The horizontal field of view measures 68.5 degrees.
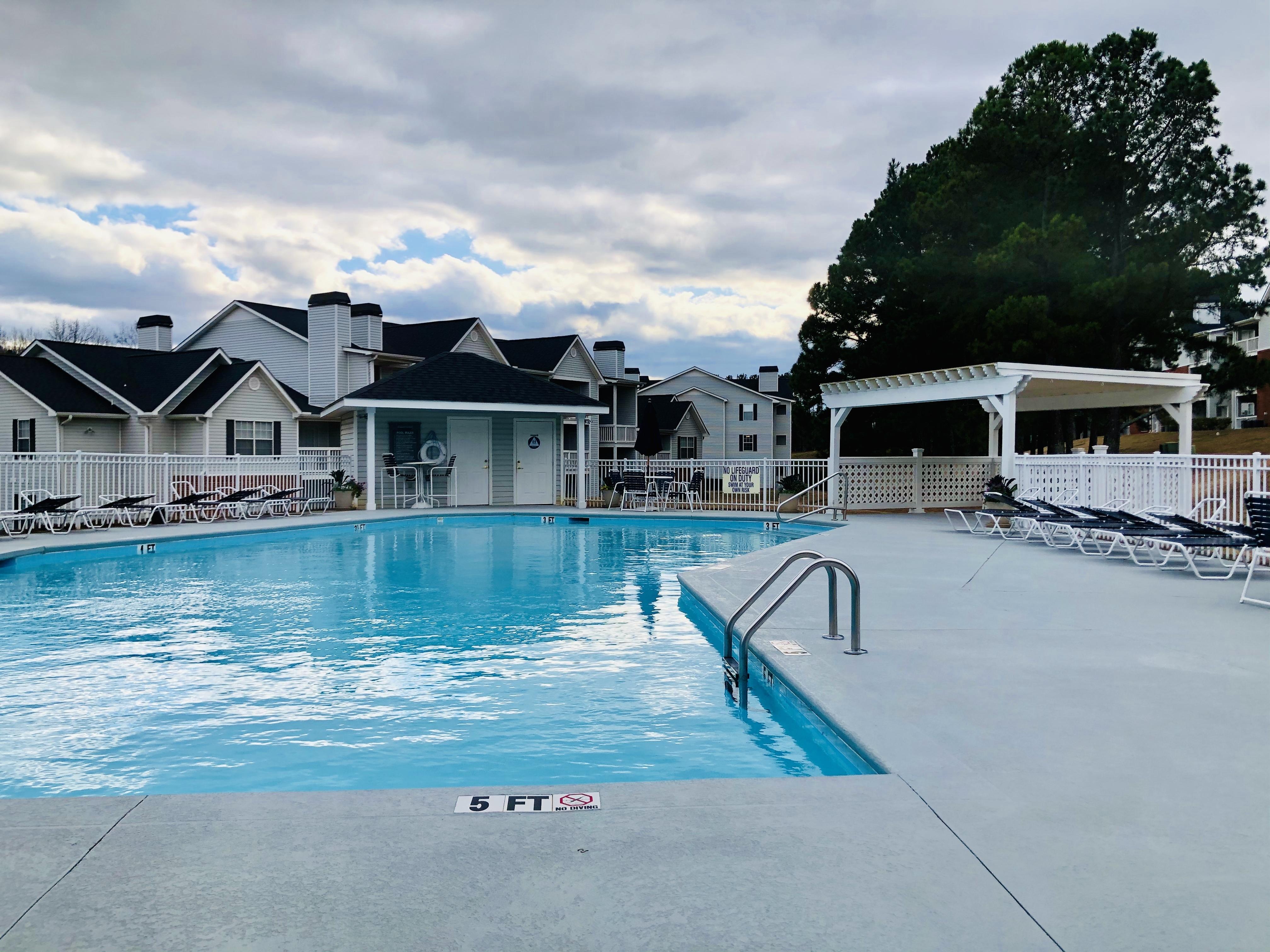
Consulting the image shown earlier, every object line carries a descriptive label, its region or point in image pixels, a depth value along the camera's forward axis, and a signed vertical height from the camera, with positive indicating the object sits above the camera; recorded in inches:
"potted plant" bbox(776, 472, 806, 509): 874.8 -29.4
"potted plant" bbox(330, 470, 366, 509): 856.3 -31.6
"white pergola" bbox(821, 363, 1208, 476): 639.8 +47.8
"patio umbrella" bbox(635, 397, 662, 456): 1075.9 +21.1
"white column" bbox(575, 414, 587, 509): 906.1 -14.9
